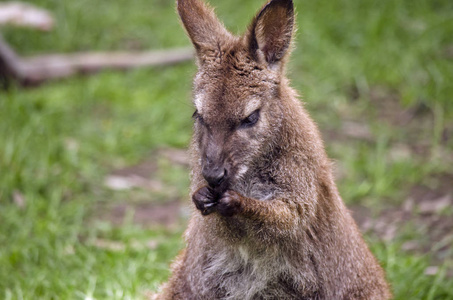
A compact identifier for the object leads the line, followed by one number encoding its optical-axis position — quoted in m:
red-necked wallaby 8.18
